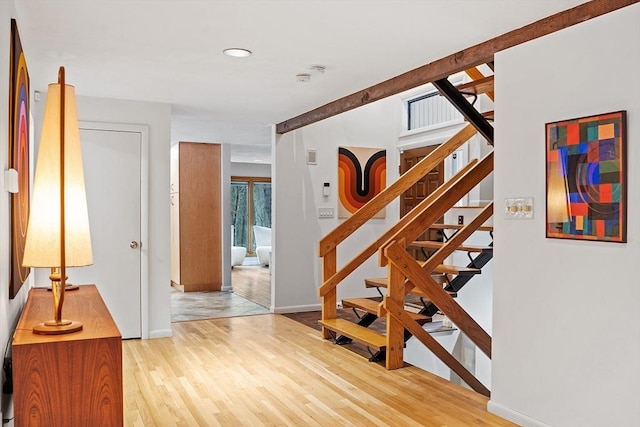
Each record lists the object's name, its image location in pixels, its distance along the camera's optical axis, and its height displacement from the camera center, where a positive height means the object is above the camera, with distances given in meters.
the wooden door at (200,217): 8.34 -0.02
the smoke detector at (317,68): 4.01 +1.09
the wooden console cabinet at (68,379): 1.90 -0.58
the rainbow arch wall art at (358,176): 6.91 +0.50
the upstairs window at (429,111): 6.52 +1.29
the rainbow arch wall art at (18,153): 2.48 +0.31
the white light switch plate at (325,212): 6.77 +0.03
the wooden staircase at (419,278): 4.19 -0.53
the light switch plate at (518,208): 3.12 +0.04
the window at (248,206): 13.38 +0.23
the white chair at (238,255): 12.29 -0.89
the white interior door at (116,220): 5.11 -0.04
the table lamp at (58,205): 2.11 +0.04
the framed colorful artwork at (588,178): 2.62 +0.19
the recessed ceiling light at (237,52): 3.60 +1.09
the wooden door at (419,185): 6.89 +0.39
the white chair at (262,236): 13.09 -0.49
